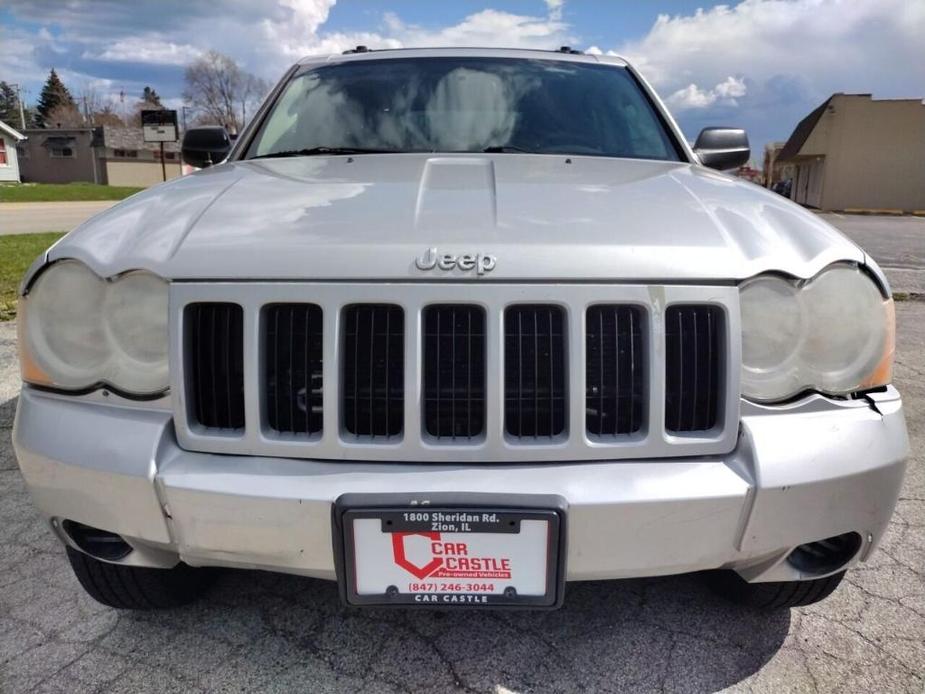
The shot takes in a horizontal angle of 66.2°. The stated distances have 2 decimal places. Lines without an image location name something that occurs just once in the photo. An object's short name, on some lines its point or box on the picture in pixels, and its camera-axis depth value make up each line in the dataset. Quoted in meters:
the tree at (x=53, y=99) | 81.62
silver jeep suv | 1.52
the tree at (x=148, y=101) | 77.00
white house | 48.31
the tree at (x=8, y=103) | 86.25
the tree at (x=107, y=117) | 76.81
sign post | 14.73
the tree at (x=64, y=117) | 76.12
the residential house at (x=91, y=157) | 57.16
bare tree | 64.06
